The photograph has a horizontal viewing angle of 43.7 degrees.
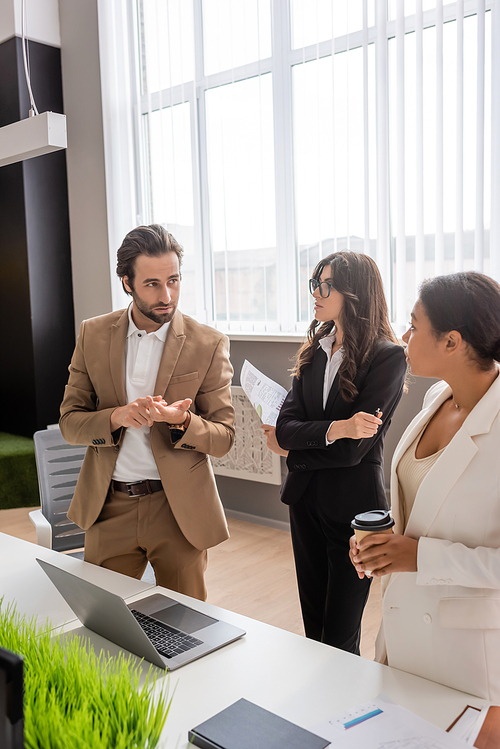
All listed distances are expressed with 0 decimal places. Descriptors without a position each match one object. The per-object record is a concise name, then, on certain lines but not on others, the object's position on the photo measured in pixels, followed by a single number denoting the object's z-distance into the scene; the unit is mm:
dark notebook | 995
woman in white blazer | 1254
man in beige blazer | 1976
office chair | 2750
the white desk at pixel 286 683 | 1102
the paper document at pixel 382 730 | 995
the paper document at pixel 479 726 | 1009
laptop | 1222
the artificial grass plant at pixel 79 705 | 806
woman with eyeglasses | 2027
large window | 3164
